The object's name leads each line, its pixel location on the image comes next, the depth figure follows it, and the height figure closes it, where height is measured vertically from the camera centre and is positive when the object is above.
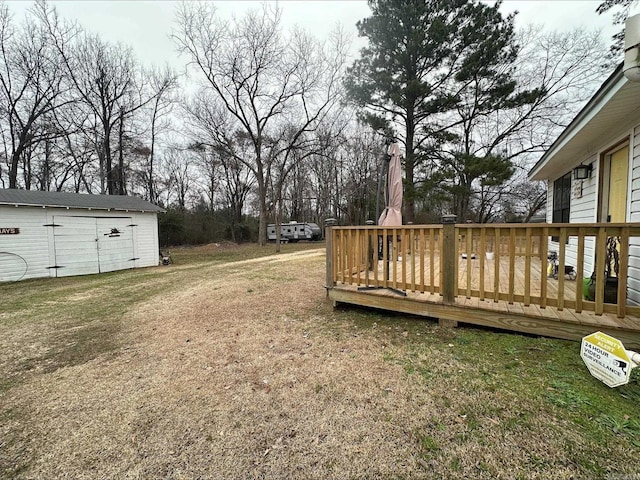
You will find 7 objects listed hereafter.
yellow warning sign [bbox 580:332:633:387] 1.87 -0.98
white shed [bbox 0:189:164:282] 8.13 -0.12
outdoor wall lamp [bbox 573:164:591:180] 4.43 +0.80
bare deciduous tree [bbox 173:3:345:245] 15.11 +9.11
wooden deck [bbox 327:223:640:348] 2.55 -0.89
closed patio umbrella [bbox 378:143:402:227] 4.57 +0.55
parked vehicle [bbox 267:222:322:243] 24.80 -0.48
